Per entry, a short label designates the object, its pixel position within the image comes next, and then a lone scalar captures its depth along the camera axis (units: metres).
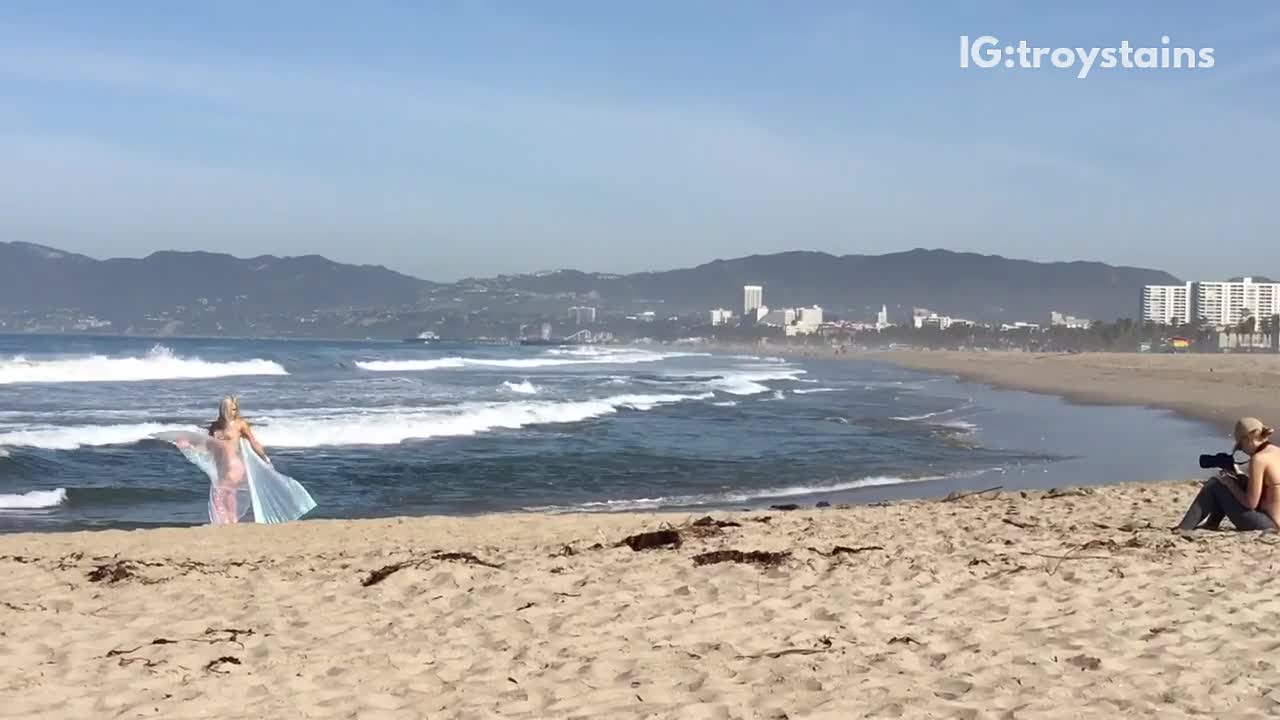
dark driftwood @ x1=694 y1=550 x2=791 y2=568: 7.31
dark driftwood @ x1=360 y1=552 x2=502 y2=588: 7.20
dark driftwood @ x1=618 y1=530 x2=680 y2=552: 8.28
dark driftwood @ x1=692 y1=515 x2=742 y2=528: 9.53
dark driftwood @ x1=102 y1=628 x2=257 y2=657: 5.65
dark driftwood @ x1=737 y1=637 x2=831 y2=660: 5.29
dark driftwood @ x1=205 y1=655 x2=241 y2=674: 5.30
